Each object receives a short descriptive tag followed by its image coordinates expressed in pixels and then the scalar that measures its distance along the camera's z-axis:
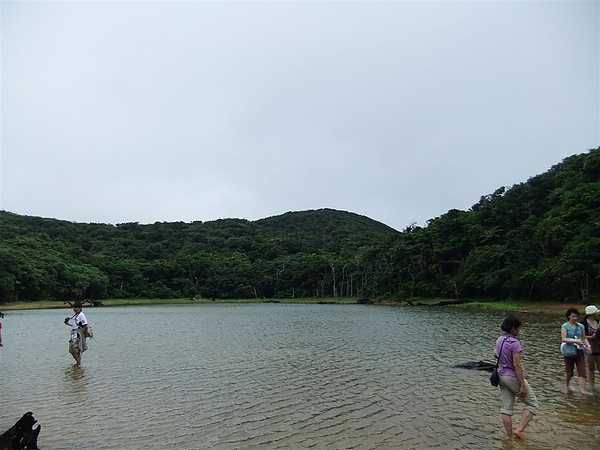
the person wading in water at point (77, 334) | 14.90
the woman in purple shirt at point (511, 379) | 7.25
